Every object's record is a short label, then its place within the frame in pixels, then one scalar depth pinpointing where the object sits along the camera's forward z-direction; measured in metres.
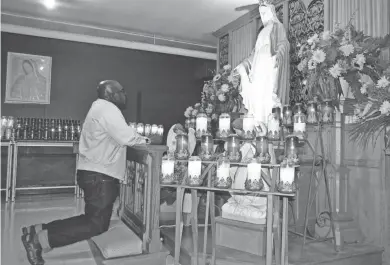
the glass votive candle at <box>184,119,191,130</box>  5.68
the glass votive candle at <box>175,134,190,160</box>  2.43
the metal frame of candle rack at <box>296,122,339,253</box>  2.81
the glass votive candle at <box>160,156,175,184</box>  2.35
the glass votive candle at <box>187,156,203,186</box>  2.25
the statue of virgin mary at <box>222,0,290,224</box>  3.43
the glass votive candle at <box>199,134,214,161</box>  2.36
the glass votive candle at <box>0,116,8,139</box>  5.62
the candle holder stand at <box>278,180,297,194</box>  2.00
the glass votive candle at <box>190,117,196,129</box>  5.52
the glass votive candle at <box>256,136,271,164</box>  2.22
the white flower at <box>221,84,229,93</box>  5.17
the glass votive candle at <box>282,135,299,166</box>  2.12
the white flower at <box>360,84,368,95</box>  2.44
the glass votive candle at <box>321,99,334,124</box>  2.80
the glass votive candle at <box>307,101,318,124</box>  2.86
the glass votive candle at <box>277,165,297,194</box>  2.01
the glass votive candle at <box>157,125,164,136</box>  6.89
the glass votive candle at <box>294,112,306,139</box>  2.47
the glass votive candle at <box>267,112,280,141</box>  2.38
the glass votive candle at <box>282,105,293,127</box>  3.04
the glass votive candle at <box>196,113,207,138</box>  2.55
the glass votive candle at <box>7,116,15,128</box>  5.69
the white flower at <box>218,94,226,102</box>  5.23
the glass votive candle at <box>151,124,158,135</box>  6.81
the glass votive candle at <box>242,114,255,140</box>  2.40
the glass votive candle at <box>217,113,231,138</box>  2.49
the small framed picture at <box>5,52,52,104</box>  6.34
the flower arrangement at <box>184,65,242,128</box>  5.22
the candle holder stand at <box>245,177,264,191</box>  2.09
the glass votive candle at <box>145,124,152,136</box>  6.71
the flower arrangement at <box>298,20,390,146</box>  2.33
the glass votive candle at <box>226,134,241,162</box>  2.27
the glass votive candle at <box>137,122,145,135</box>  6.59
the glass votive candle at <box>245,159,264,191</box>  2.10
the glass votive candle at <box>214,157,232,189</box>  2.19
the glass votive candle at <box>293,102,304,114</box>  2.60
